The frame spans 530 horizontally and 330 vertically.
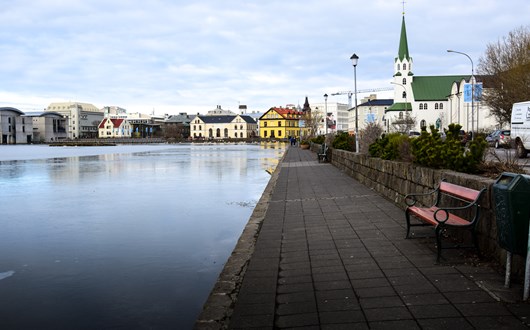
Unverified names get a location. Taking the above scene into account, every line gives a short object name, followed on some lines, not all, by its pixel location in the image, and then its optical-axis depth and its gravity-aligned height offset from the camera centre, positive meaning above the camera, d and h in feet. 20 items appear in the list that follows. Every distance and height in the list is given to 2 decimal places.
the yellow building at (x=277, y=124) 487.61 +16.26
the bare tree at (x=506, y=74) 122.82 +16.68
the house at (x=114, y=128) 565.94 +16.85
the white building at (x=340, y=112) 605.97 +34.91
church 352.49 +33.56
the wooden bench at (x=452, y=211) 19.66 -3.31
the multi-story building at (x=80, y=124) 610.65 +24.60
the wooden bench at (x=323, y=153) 99.14 -2.63
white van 59.62 +1.39
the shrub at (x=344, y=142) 90.99 -0.38
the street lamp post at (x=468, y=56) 131.88 +21.67
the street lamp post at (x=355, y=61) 82.77 +13.35
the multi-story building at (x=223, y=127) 529.45 +15.72
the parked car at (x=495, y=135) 109.32 +0.58
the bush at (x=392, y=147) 36.76 -0.72
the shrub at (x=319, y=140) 156.20 +0.09
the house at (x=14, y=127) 483.92 +17.33
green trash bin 15.05 -2.22
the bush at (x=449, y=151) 25.22 -0.69
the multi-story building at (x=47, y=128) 538.47 +17.53
